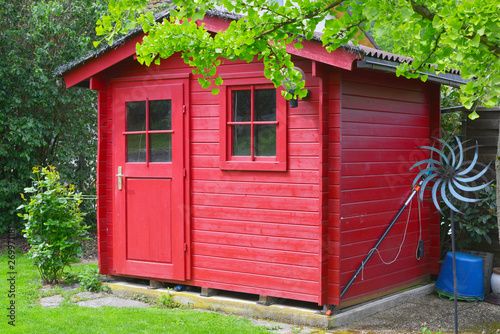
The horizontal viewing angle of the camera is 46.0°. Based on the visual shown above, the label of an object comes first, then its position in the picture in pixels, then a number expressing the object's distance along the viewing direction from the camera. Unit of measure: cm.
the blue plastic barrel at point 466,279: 696
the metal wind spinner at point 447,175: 547
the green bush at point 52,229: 750
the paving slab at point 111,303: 670
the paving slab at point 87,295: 700
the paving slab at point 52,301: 668
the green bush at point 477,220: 717
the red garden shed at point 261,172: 597
